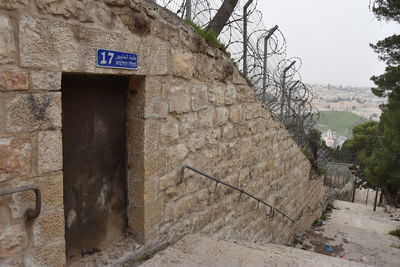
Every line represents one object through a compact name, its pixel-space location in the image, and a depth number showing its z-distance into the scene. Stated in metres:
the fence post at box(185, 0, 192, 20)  3.54
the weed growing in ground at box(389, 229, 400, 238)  8.07
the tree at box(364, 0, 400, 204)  9.14
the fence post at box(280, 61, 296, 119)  5.70
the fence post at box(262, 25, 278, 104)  5.02
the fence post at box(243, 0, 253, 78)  4.55
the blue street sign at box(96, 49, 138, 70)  2.12
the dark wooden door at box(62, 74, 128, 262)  2.28
